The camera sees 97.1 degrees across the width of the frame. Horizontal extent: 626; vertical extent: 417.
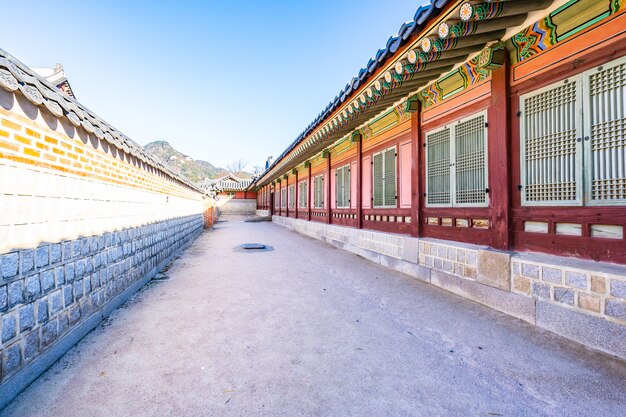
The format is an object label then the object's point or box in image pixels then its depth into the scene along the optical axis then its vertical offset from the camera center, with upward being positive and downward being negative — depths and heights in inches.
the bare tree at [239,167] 2834.6 +435.8
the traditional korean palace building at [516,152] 104.7 +26.9
